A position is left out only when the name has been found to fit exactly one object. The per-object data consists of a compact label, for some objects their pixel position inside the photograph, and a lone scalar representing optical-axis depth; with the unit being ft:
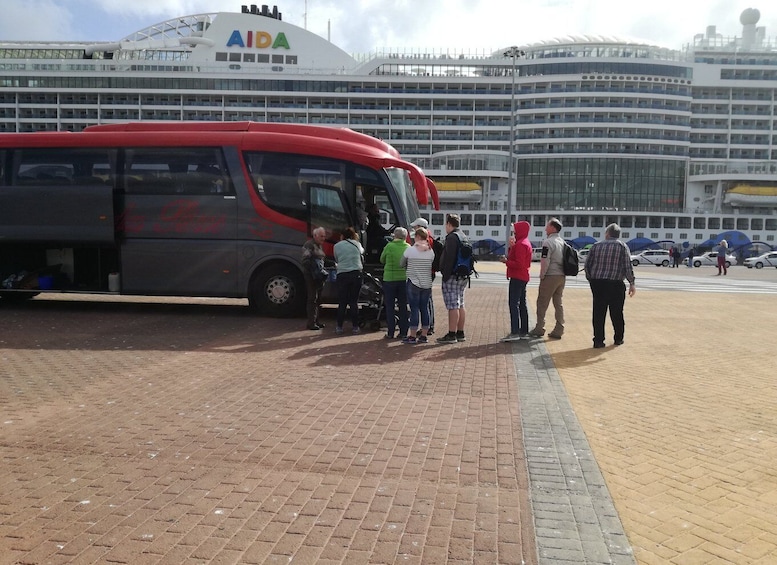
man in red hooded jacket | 31.58
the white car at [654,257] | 164.76
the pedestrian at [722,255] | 105.09
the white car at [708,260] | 155.43
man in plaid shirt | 30.66
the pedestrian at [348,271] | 32.60
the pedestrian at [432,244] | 31.32
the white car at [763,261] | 149.79
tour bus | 38.29
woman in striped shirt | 29.91
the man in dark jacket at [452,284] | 29.40
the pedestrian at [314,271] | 33.24
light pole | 138.47
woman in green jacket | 30.94
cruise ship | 216.95
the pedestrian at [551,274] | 32.24
